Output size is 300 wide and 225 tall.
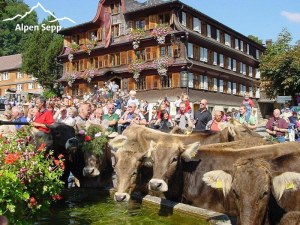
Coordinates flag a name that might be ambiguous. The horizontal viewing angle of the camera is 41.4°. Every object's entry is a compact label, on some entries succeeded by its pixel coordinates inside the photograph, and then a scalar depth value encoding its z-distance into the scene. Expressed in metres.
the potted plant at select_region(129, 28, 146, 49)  40.41
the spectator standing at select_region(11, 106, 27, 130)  11.43
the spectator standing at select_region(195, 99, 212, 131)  12.40
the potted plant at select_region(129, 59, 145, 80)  40.28
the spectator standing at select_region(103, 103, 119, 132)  11.06
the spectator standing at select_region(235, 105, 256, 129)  13.23
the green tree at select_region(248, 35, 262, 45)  77.31
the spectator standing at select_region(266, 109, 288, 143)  12.98
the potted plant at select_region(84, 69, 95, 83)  45.43
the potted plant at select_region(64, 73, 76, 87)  47.81
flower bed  4.61
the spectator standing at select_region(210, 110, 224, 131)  10.94
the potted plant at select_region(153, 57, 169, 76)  37.90
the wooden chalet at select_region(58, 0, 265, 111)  38.03
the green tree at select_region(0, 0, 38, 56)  105.72
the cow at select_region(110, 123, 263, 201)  7.19
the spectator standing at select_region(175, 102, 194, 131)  13.34
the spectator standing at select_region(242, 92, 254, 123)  15.76
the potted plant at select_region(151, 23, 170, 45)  37.85
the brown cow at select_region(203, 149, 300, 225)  4.81
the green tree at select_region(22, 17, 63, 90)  58.84
